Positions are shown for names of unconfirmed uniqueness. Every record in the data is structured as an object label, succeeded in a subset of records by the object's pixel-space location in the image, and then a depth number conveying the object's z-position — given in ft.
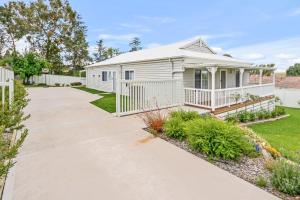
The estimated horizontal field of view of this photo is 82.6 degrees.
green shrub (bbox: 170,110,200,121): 17.87
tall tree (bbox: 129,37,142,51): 126.94
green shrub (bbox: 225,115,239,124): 27.80
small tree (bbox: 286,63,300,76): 121.61
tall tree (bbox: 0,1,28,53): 89.94
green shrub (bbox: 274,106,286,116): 35.99
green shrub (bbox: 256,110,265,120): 32.07
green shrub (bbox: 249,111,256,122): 30.46
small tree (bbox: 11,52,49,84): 73.79
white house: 27.84
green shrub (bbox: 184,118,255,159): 12.42
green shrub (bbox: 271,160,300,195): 9.15
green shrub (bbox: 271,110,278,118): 34.42
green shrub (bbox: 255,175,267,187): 9.70
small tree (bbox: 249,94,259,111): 33.46
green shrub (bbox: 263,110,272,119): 33.31
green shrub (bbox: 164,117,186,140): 15.69
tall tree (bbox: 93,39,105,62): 118.17
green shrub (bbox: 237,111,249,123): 29.61
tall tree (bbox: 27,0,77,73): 91.20
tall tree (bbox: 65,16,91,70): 99.20
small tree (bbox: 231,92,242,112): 31.69
